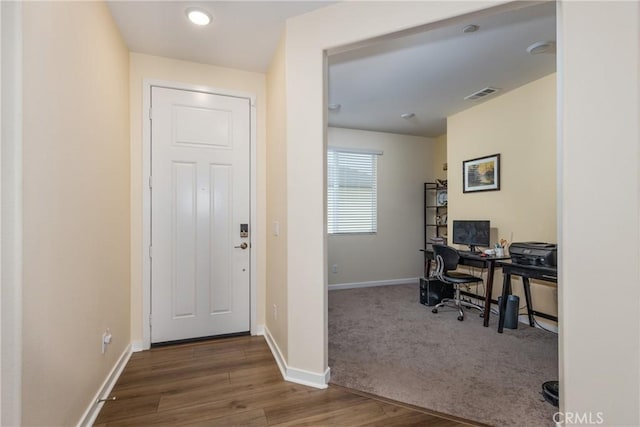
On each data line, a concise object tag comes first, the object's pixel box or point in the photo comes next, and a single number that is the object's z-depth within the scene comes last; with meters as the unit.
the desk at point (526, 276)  2.62
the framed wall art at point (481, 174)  3.65
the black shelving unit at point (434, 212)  5.05
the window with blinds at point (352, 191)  4.80
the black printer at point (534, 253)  2.68
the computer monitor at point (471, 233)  3.64
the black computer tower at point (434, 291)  3.87
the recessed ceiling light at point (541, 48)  2.44
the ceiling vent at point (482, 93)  3.36
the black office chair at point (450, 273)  3.45
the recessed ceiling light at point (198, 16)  2.04
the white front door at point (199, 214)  2.63
